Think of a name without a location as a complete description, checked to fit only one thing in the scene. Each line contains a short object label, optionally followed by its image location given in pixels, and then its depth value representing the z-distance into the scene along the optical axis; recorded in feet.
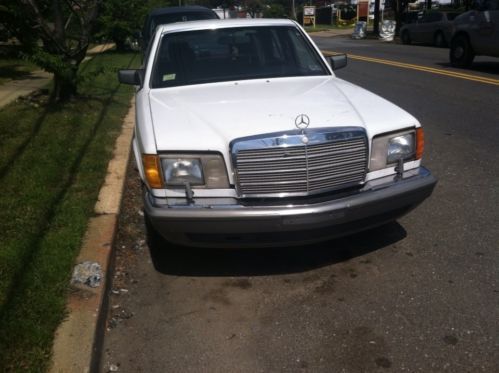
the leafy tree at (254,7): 219.41
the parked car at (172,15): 39.60
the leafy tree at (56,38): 26.78
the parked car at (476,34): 40.51
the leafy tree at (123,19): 65.44
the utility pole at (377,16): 109.83
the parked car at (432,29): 71.61
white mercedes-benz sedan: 10.78
